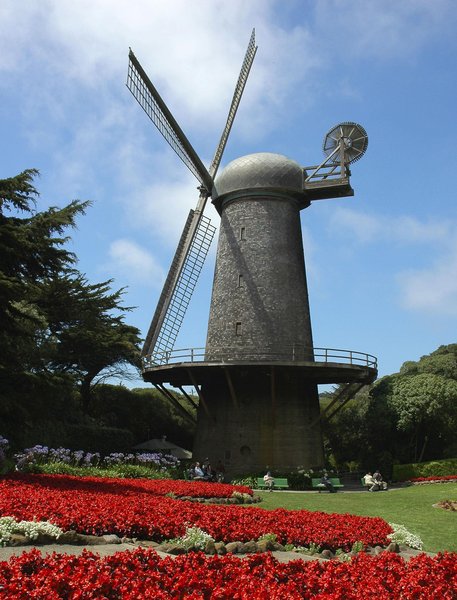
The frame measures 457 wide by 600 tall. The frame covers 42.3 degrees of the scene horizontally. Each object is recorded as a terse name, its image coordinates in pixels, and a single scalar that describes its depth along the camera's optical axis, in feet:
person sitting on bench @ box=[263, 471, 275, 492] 71.66
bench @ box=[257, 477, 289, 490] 73.05
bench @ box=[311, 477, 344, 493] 73.54
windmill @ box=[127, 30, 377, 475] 81.61
